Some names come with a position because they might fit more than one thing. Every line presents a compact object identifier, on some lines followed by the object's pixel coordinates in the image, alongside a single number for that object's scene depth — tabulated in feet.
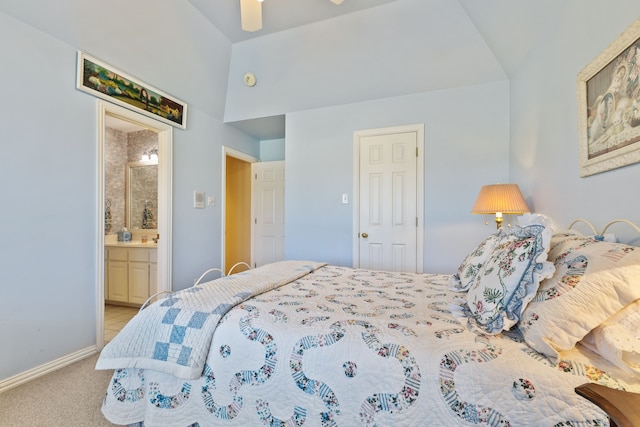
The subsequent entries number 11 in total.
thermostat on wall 11.64
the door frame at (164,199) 10.25
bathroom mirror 13.79
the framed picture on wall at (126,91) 7.50
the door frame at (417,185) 10.54
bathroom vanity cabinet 11.34
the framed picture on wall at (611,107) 4.04
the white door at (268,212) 15.10
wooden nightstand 2.01
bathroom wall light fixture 13.82
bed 2.94
